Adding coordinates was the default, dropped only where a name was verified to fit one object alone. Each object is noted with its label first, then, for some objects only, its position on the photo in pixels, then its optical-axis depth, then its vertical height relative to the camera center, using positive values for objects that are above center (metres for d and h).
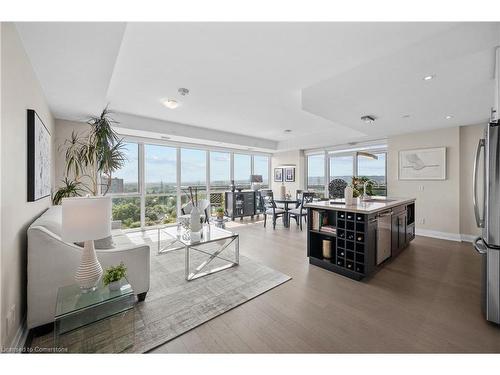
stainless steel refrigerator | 1.77 -0.28
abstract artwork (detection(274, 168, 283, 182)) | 8.02 +0.44
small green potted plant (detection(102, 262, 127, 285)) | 1.64 -0.71
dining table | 5.66 -0.67
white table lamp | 1.47 -0.30
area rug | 1.66 -1.18
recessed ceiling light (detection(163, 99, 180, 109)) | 3.32 +1.33
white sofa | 1.59 -0.65
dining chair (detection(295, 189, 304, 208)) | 5.84 -0.32
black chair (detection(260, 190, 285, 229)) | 5.54 -0.68
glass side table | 1.42 -0.93
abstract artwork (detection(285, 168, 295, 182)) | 7.66 +0.42
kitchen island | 2.58 -0.67
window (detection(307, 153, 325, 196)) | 7.08 +0.43
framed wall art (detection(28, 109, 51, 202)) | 1.87 +0.28
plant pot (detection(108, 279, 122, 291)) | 1.62 -0.78
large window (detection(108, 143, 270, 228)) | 5.08 +0.15
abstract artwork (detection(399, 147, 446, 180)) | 4.51 +0.49
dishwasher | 2.78 -0.70
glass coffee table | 2.78 -1.13
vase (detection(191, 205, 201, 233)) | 3.04 -0.52
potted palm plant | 3.09 +0.52
